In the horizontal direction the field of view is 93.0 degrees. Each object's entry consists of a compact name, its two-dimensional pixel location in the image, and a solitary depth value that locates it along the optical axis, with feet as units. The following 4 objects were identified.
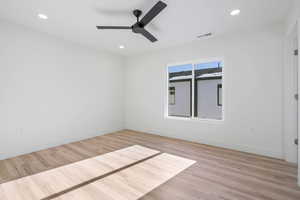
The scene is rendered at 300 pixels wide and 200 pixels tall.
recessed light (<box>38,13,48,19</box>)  8.73
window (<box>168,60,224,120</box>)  13.32
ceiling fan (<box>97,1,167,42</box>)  6.56
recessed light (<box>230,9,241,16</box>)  8.18
